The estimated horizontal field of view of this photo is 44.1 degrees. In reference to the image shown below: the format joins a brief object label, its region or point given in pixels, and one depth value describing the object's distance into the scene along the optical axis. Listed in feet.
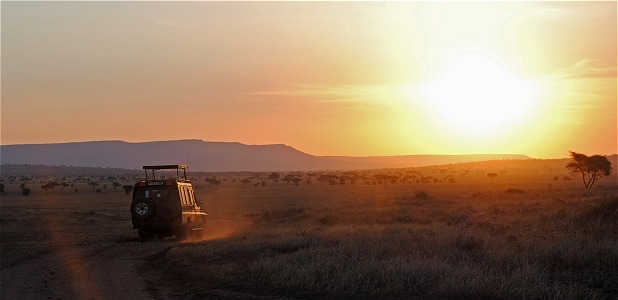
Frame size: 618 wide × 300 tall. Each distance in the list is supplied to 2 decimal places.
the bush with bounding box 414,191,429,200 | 195.31
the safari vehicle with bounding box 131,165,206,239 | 92.68
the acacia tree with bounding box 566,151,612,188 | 259.39
